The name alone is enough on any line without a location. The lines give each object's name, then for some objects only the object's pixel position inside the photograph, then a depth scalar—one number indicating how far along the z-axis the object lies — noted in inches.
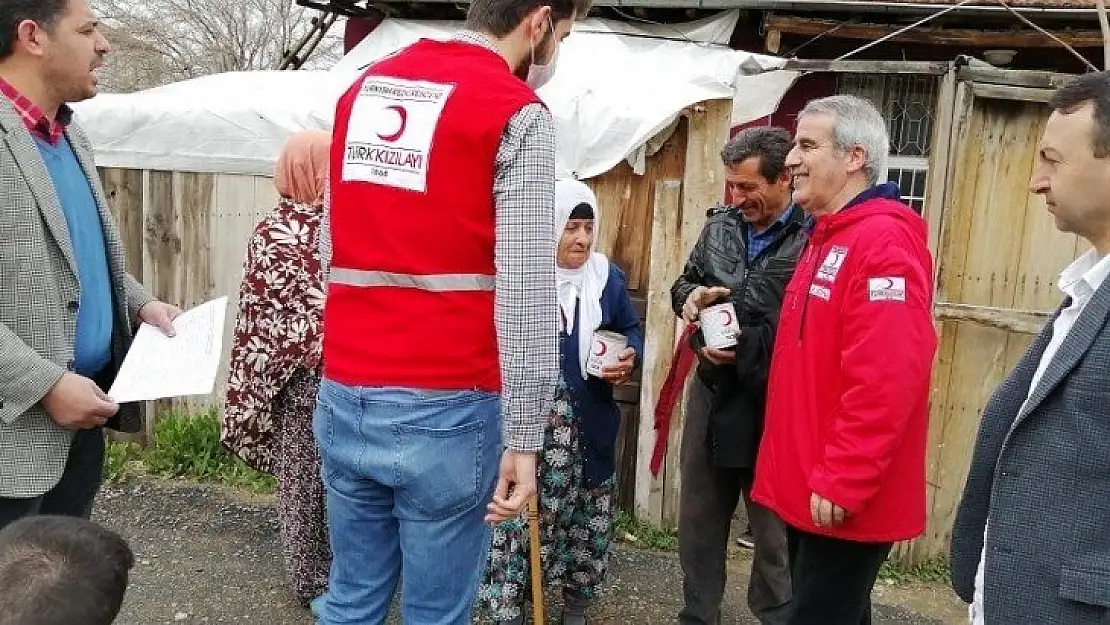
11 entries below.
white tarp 170.9
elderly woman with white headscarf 139.9
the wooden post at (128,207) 205.0
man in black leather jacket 132.9
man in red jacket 97.3
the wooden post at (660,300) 173.5
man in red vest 77.3
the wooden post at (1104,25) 144.2
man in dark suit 69.2
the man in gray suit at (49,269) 86.3
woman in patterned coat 134.1
